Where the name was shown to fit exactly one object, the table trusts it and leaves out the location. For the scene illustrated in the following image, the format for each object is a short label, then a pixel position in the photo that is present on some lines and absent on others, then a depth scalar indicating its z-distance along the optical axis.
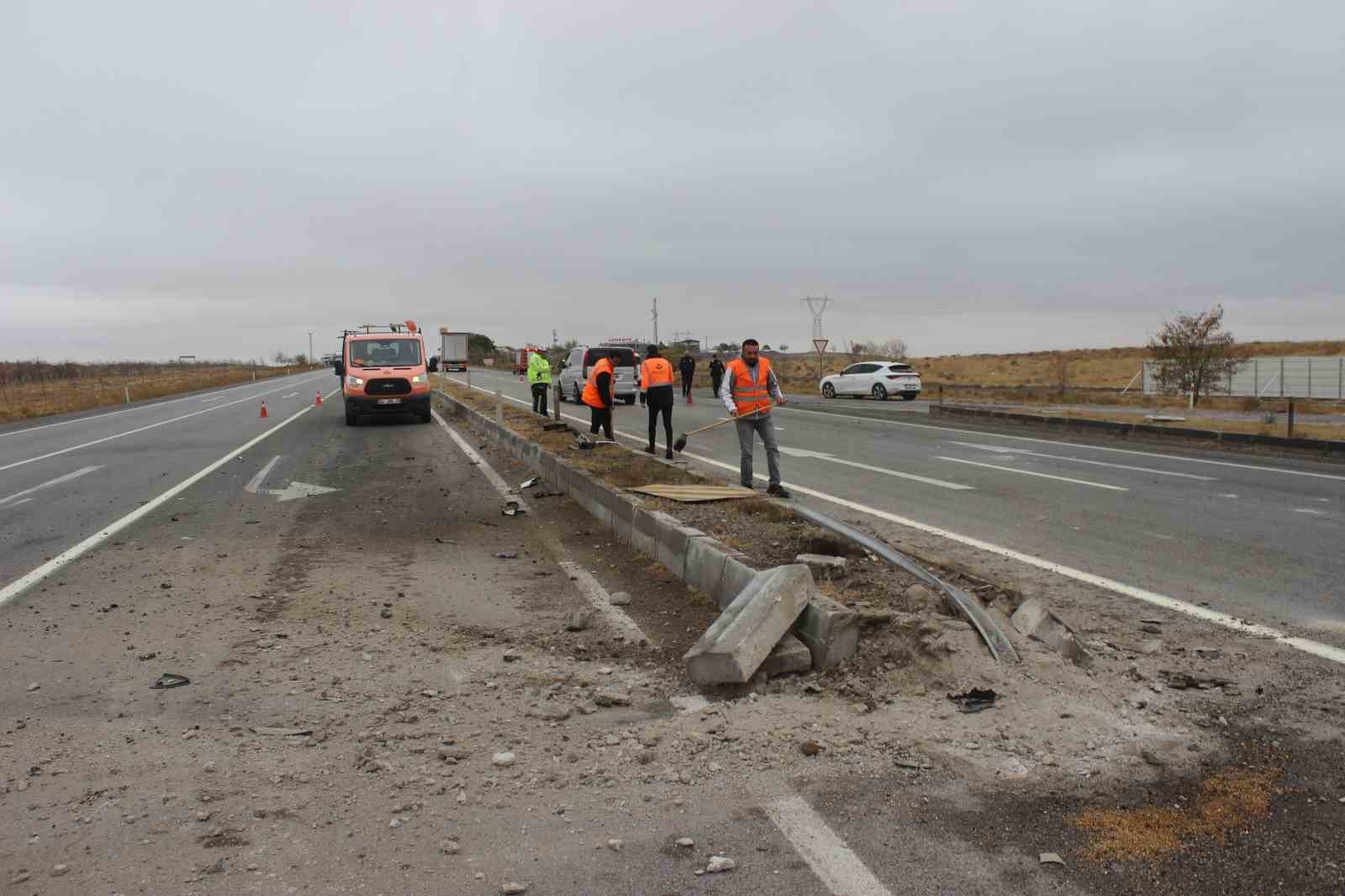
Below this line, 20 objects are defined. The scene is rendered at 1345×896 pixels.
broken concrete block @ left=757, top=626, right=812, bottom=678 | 4.88
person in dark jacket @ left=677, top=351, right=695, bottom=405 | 35.53
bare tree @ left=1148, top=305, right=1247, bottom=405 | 31.84
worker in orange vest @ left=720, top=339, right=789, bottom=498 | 11.05
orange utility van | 22.89
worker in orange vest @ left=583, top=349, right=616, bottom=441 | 15.57
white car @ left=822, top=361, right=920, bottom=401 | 37.59
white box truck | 66.31
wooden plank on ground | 9.60
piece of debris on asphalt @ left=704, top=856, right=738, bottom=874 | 3.08
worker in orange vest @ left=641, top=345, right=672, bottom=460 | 14.36
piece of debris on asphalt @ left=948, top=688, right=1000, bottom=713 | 4.36
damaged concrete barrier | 4.70
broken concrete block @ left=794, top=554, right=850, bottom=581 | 6.20
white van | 30.23
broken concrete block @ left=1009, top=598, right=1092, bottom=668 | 4.93
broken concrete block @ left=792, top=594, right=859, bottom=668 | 4.91
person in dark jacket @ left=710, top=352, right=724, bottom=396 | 37.62
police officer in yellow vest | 23.91
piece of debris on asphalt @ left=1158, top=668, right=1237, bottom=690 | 4.61
